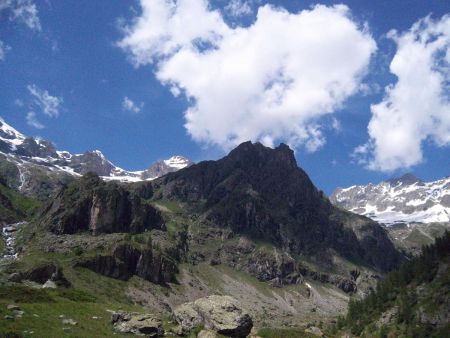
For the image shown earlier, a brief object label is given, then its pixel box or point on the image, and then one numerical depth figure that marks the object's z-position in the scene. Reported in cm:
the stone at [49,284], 9312
